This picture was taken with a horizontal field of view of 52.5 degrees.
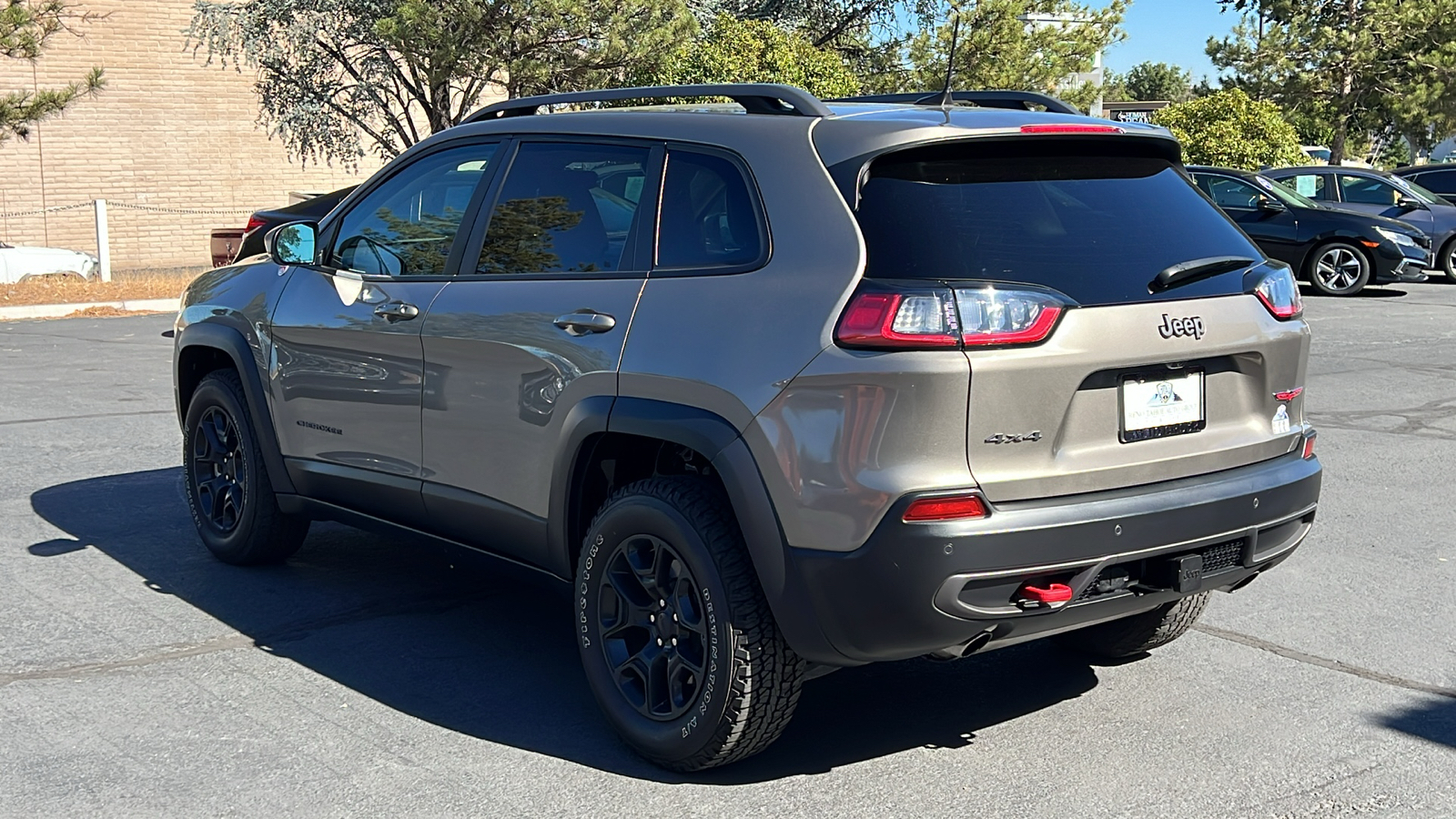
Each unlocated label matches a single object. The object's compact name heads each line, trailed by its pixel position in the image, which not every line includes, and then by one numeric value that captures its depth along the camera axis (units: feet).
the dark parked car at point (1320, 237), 60.70
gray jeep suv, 11.58
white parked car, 64.39
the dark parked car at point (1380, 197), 66.49
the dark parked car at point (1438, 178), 75.31
